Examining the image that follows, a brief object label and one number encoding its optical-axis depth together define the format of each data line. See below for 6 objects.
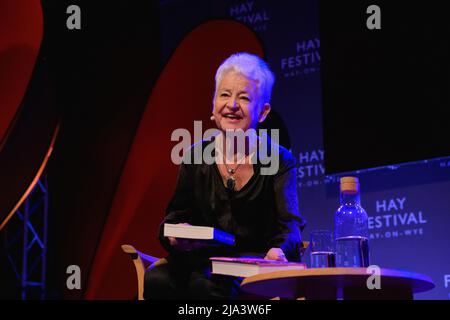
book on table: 4.76
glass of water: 5.32
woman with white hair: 5.79
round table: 4.27
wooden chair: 6.45
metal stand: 9.37
